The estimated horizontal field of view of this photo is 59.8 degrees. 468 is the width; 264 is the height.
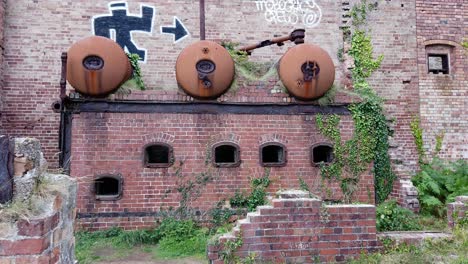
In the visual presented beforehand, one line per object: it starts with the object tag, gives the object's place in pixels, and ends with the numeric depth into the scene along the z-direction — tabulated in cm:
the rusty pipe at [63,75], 753
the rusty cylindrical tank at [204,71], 784
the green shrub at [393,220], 749
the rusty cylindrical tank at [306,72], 816
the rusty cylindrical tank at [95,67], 750
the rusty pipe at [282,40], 915
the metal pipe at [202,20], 1025
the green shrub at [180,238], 655
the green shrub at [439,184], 901
